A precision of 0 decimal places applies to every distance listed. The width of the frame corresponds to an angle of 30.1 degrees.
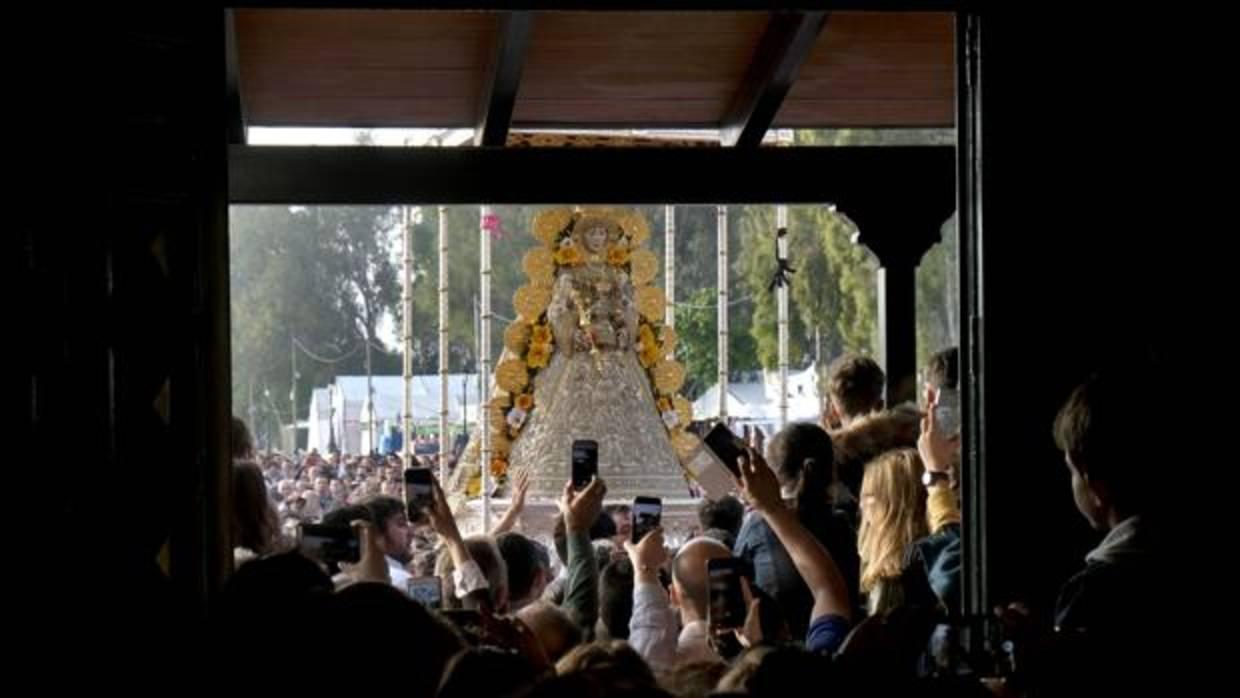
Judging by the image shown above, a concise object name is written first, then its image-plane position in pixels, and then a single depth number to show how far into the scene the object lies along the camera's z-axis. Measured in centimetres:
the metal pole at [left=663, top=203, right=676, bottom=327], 2036
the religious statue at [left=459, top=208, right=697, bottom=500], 1652
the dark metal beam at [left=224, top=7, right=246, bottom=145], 744
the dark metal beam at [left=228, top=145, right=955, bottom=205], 831
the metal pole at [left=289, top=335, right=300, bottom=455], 3594
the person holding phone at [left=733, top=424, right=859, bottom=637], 687
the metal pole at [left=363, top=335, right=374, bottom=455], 2894
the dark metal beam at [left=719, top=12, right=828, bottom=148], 759
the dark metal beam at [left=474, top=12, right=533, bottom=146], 718
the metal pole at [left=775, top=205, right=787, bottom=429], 2019
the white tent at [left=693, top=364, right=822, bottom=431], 3575
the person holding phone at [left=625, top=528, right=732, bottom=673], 630
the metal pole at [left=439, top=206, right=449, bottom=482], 1827
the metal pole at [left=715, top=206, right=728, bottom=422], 1958
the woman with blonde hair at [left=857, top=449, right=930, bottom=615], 661
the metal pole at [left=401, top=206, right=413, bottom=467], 1852
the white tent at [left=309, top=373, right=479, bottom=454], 3478
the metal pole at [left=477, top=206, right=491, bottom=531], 1658
